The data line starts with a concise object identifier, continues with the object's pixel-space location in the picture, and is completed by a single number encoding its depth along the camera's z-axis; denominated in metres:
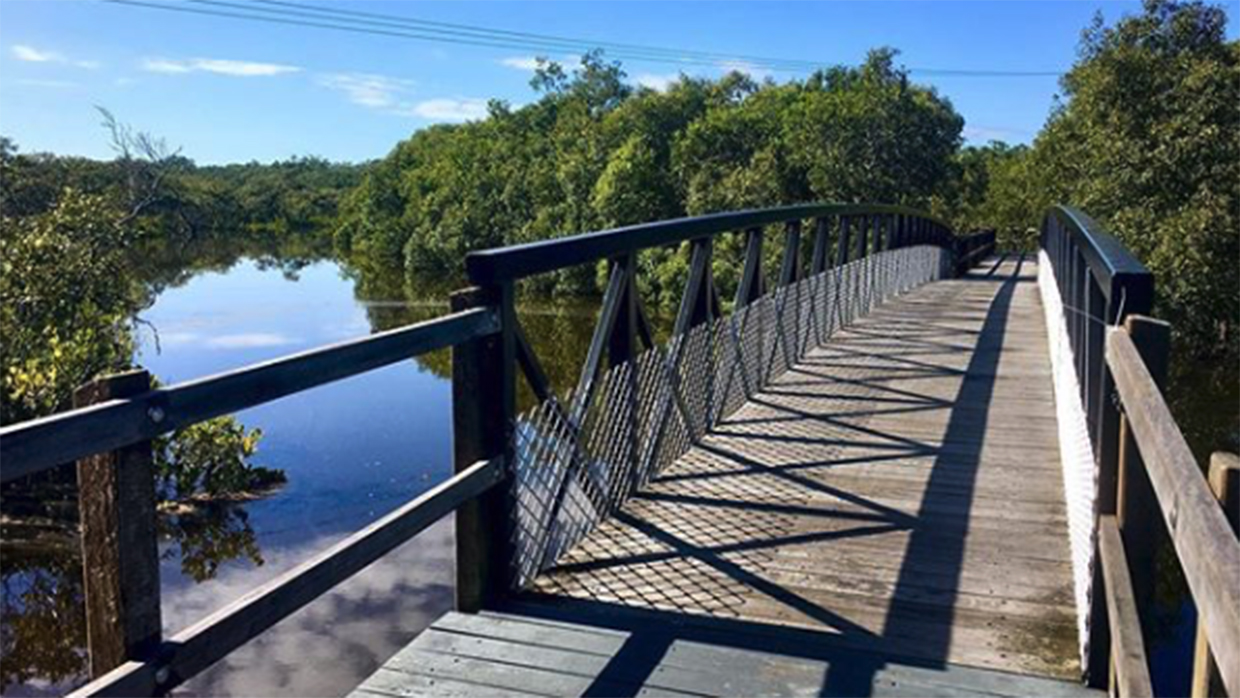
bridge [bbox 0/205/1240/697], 1.76
